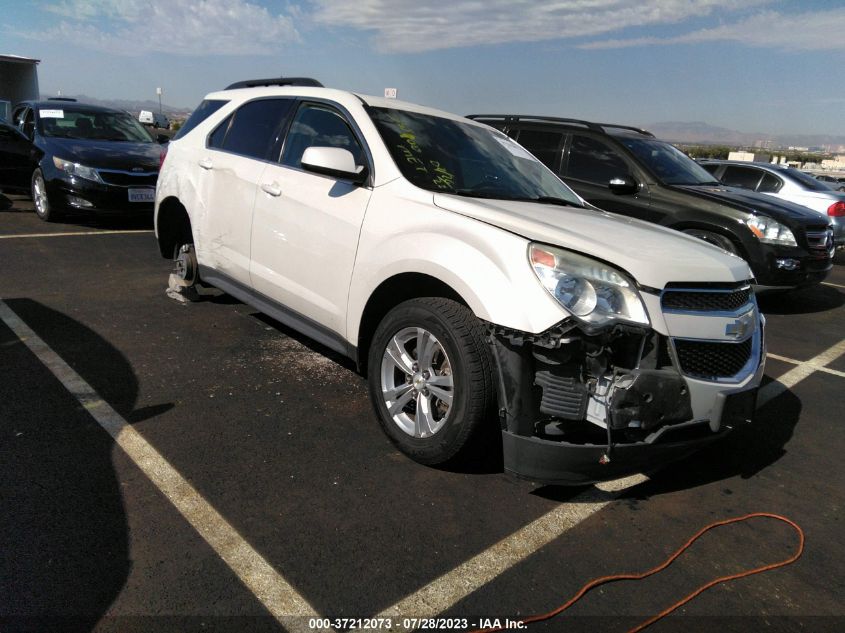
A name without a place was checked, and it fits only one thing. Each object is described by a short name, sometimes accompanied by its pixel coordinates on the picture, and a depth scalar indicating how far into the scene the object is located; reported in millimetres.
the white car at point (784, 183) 11547
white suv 2709
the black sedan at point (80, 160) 8773
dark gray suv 7004
